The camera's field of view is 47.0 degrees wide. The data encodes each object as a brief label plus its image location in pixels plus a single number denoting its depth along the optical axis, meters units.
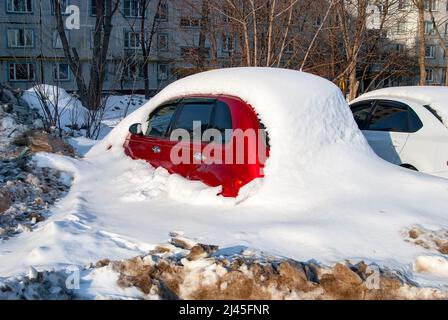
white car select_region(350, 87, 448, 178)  6.52
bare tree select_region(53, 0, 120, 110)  12.92
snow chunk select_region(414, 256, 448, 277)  3.41
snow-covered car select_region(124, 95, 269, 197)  4.66
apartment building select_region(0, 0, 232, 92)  34.25
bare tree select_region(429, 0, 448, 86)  18.68
